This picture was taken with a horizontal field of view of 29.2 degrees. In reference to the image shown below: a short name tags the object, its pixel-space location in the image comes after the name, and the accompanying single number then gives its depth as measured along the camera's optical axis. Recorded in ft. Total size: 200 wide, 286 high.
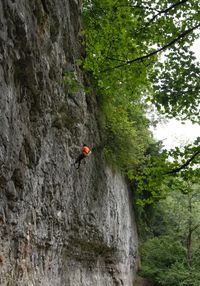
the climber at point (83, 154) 44.01
